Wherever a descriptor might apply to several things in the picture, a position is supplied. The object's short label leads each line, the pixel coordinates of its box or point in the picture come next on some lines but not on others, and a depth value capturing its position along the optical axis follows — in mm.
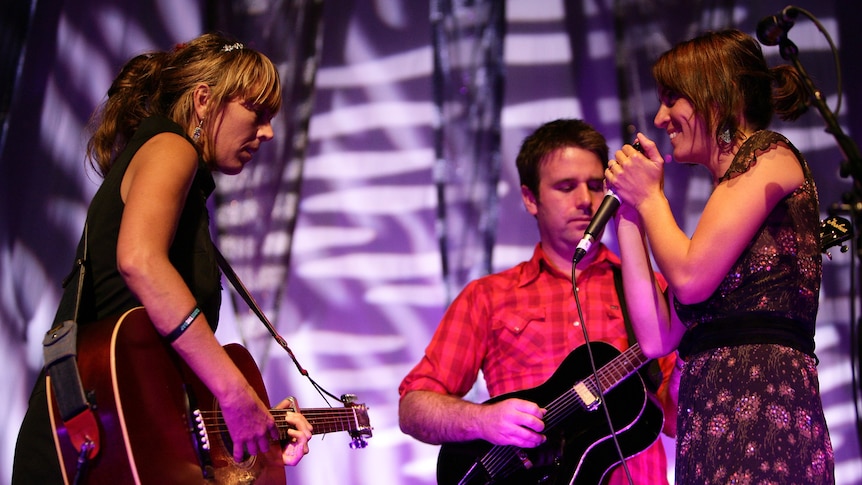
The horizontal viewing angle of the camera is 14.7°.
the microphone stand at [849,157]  4368
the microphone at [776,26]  4484
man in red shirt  5053
